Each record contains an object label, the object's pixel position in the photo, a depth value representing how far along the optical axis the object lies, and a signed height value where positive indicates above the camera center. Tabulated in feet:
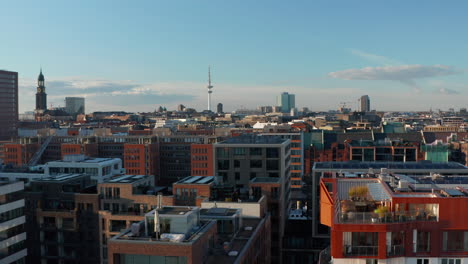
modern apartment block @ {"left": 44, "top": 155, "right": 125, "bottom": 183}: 298.35 -27.71
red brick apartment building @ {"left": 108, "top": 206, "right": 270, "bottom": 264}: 118.52 -32.09
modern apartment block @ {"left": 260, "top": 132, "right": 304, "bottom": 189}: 468.75 -36.22
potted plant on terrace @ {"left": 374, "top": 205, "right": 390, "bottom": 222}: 92.83 -18.39
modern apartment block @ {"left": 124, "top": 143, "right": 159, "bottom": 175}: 492.54 -35.96
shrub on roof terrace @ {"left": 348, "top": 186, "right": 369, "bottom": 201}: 106.63 -16.48
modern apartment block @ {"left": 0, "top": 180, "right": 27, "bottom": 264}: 195.62 -42.63
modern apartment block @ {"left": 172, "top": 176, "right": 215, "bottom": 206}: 229.04 -33.86
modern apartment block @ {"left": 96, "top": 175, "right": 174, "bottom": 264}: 223.30 -40.05
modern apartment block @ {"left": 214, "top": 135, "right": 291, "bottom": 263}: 285.43 -24.32
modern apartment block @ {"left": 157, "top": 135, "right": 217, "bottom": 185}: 533.55 -40.77
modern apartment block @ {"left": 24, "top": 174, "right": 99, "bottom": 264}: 235.20 -52.28
